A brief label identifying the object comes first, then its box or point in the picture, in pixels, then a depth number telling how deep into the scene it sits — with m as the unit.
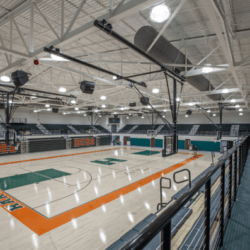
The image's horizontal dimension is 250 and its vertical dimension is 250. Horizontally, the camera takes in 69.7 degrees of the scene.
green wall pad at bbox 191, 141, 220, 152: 20.82
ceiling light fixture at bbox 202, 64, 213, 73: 7.02
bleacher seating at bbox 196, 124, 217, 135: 26.76
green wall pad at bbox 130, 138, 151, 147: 26.03
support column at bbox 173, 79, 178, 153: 5.88
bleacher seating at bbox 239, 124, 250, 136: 26.08
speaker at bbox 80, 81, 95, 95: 8.00
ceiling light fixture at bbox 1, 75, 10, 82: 7.49
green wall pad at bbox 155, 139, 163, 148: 24.50
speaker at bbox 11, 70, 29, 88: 6.74
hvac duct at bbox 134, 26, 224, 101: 4.82
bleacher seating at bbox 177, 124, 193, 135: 31.27
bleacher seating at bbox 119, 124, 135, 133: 36.93
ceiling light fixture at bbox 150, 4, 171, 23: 3.82
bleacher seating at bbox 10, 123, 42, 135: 22.31
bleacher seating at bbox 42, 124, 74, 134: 29.31
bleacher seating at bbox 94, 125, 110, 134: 35.11
